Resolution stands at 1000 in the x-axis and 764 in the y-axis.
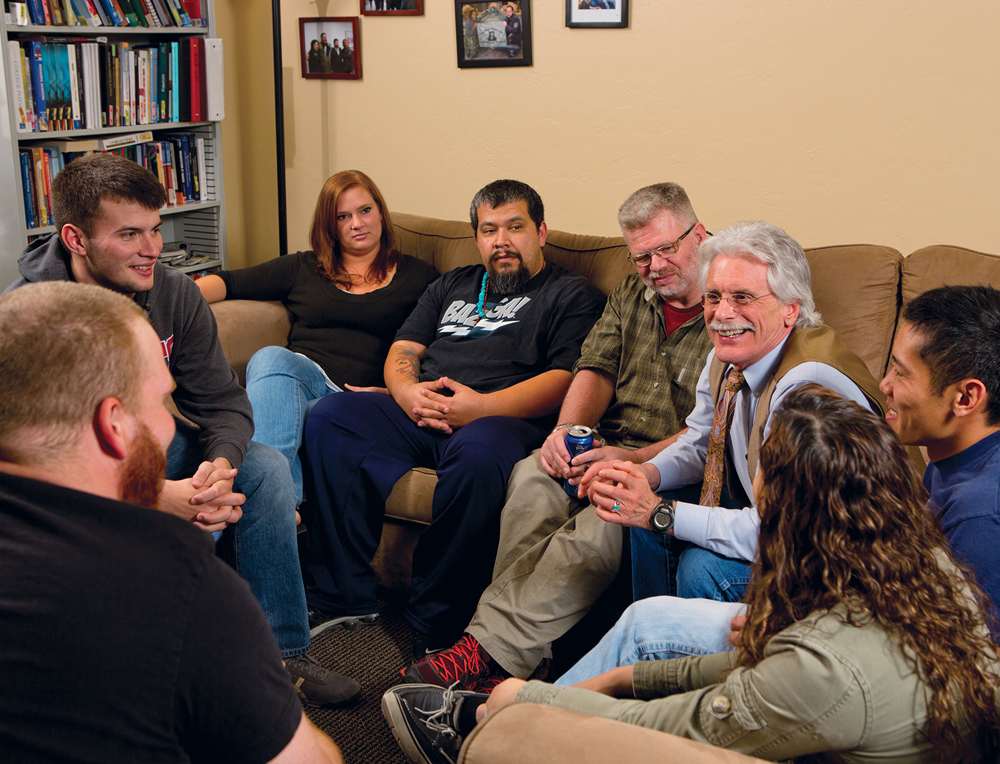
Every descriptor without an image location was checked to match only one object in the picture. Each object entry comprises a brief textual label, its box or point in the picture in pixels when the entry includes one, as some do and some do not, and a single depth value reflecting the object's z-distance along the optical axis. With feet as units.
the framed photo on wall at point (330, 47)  12.74
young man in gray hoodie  7.02
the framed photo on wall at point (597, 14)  10.84
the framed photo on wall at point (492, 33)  11.49
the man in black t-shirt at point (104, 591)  2.94
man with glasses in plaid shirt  7.61
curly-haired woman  3.65
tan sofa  7.95
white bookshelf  10.27
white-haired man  6.31
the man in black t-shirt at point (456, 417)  7.89
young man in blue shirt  5.15
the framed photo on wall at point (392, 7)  12.14
